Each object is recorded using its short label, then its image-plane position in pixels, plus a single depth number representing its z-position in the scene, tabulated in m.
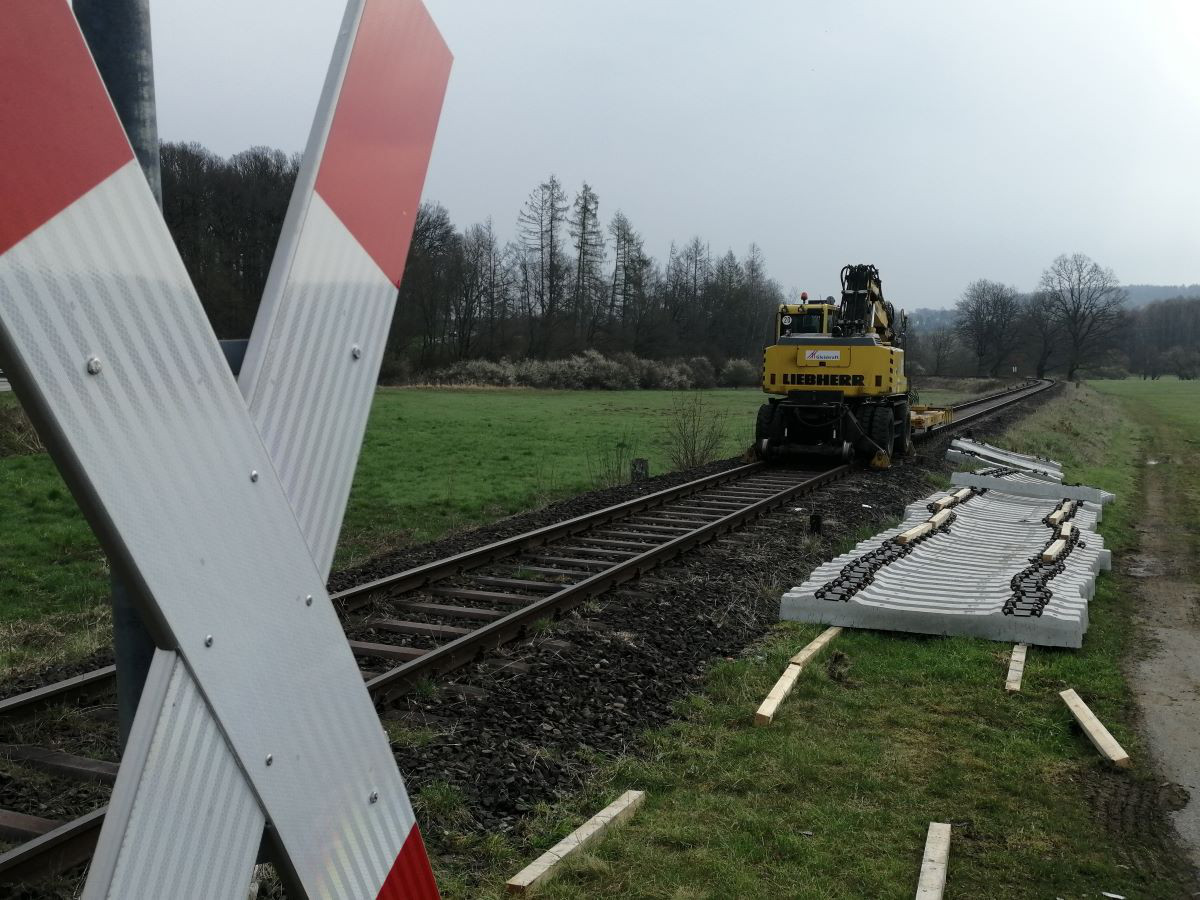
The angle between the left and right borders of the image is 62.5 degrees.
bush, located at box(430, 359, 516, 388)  56.20
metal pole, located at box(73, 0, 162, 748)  1.44
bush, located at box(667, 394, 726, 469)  20.64
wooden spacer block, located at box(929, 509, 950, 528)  12.04
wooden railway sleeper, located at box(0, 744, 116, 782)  4.88
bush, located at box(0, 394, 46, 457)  16.88
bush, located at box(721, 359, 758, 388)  71.69
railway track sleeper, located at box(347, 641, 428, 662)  7.02
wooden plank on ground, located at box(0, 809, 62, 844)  4.25
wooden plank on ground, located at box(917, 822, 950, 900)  4.09
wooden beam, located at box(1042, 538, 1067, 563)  9.84
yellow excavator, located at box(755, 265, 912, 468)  18.58
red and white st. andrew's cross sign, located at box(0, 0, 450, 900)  1.07
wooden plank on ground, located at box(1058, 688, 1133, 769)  5.58
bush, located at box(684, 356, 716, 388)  69.19
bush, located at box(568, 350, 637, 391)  59.88
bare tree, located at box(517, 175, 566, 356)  75.56
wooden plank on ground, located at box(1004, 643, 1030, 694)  6.75
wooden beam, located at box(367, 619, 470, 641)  7.59
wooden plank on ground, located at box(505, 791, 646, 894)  4.02
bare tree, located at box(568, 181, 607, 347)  76.00
